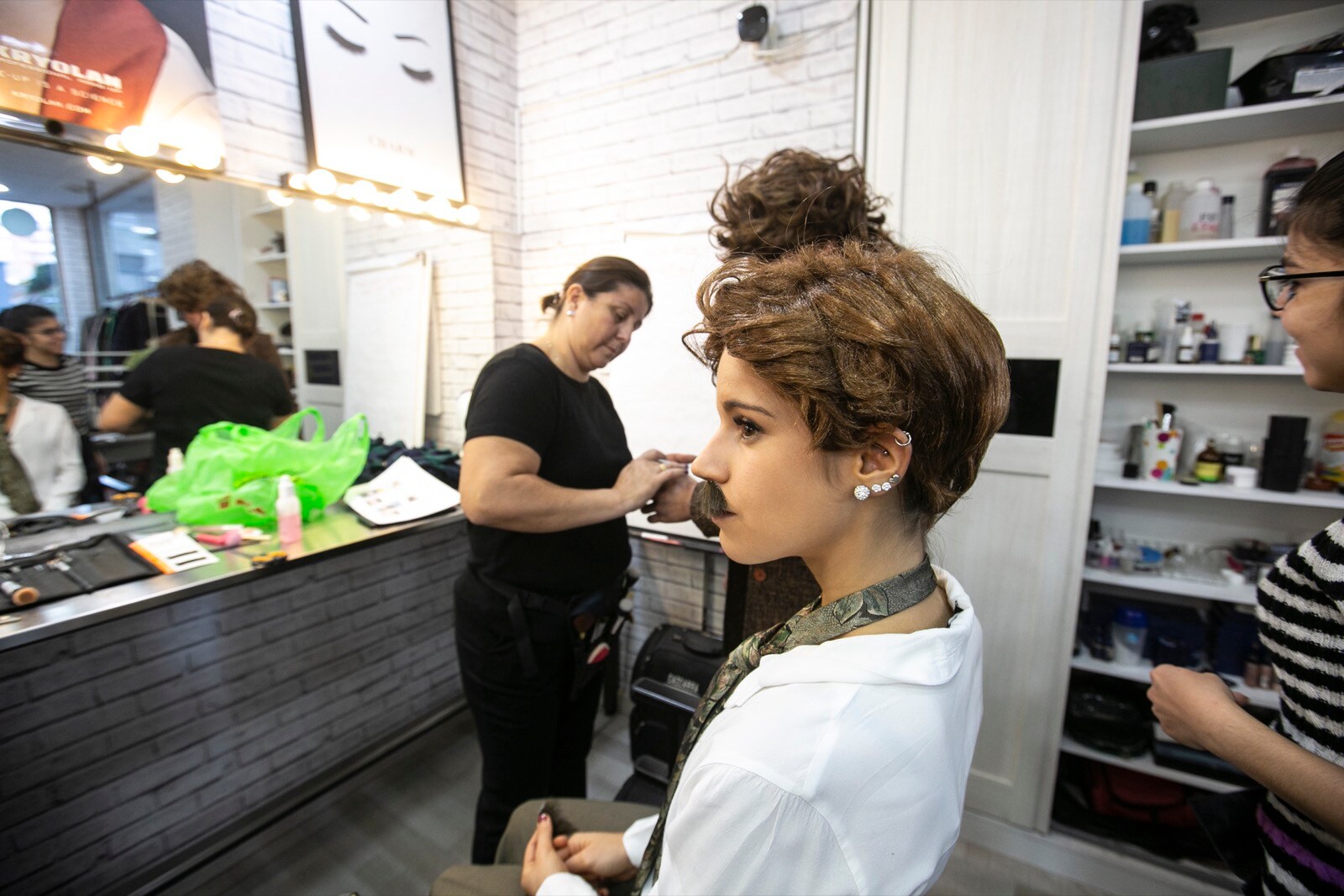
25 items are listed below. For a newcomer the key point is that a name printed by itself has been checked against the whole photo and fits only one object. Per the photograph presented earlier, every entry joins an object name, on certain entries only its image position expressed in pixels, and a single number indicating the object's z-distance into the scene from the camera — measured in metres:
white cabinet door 1.62
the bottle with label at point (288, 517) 1.75
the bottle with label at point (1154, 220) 1.85
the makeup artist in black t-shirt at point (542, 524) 1.32
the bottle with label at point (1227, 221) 1.76
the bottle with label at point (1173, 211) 1.79
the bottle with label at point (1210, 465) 1.78
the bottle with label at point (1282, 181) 1.60
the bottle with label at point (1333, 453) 1.66
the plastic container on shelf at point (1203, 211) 1.72
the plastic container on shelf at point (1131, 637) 1.89
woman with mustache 0.56
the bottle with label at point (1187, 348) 1.78
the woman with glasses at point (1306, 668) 0.74
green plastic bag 1.78
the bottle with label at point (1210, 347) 1.77
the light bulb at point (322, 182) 2.08
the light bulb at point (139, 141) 1.64
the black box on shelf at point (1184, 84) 1.60
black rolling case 2.02
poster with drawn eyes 2.07
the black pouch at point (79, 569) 1.37
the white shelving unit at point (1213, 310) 1.66
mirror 1.48
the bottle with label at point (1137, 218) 1.77
